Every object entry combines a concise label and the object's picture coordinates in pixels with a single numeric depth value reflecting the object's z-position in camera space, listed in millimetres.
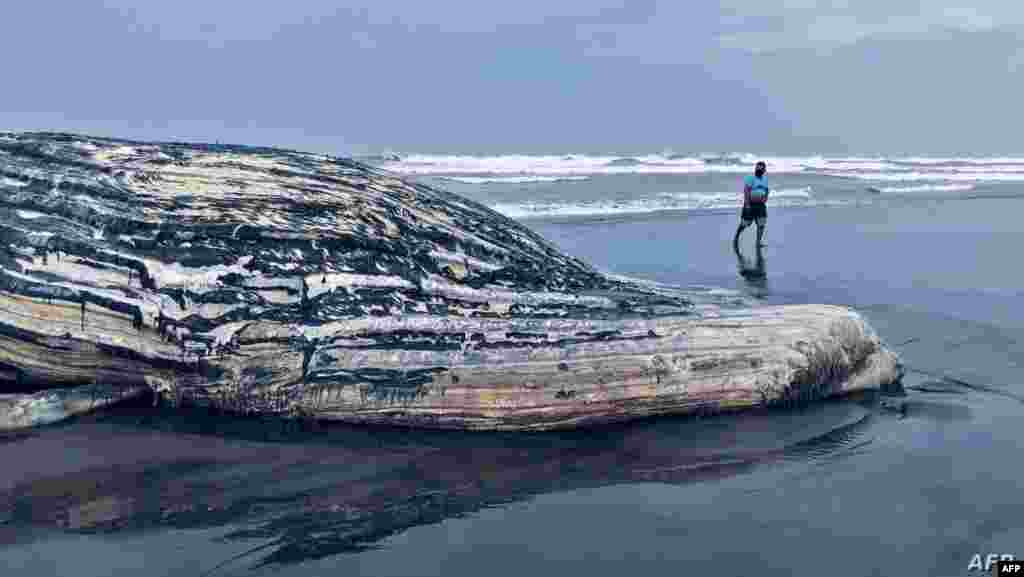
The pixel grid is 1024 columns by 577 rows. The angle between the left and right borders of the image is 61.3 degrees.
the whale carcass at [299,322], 4340
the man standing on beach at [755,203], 12375
